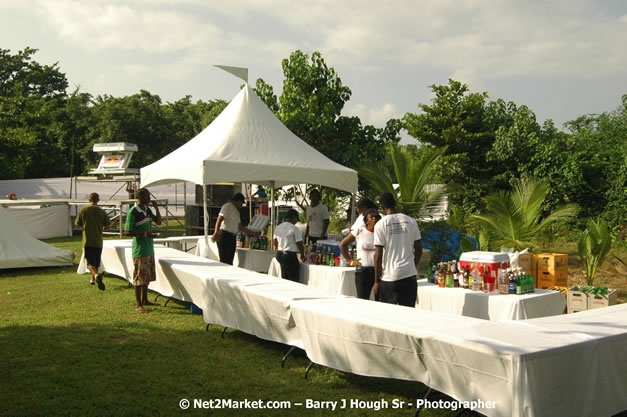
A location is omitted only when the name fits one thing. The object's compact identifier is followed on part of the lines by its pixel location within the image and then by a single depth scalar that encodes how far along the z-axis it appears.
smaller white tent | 10.76
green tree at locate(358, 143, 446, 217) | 10.29
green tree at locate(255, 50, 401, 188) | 14.28
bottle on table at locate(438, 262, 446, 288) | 6.07
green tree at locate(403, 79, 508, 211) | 17.42
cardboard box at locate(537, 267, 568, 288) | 6.87
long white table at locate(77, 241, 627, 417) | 3.18
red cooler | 5.62
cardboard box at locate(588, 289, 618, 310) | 6.21
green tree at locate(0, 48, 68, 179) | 18.00
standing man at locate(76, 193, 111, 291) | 9.15
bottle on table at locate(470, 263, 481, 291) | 5.67
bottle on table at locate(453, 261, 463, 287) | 5.92
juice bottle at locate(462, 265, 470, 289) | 5.84
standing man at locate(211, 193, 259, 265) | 8.35
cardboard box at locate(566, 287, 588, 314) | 6.31
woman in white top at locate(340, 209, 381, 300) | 6.00
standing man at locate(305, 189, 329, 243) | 9.20
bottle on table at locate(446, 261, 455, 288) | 5.99
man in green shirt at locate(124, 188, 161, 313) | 7.05
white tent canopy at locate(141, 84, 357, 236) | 8.50
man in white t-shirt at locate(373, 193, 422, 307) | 5.30
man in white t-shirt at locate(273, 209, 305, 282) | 7.39
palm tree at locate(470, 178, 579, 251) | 9.30
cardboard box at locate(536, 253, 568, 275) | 6.84
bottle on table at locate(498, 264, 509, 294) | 5.56
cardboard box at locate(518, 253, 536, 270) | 6.81
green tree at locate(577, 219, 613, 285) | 8.35
